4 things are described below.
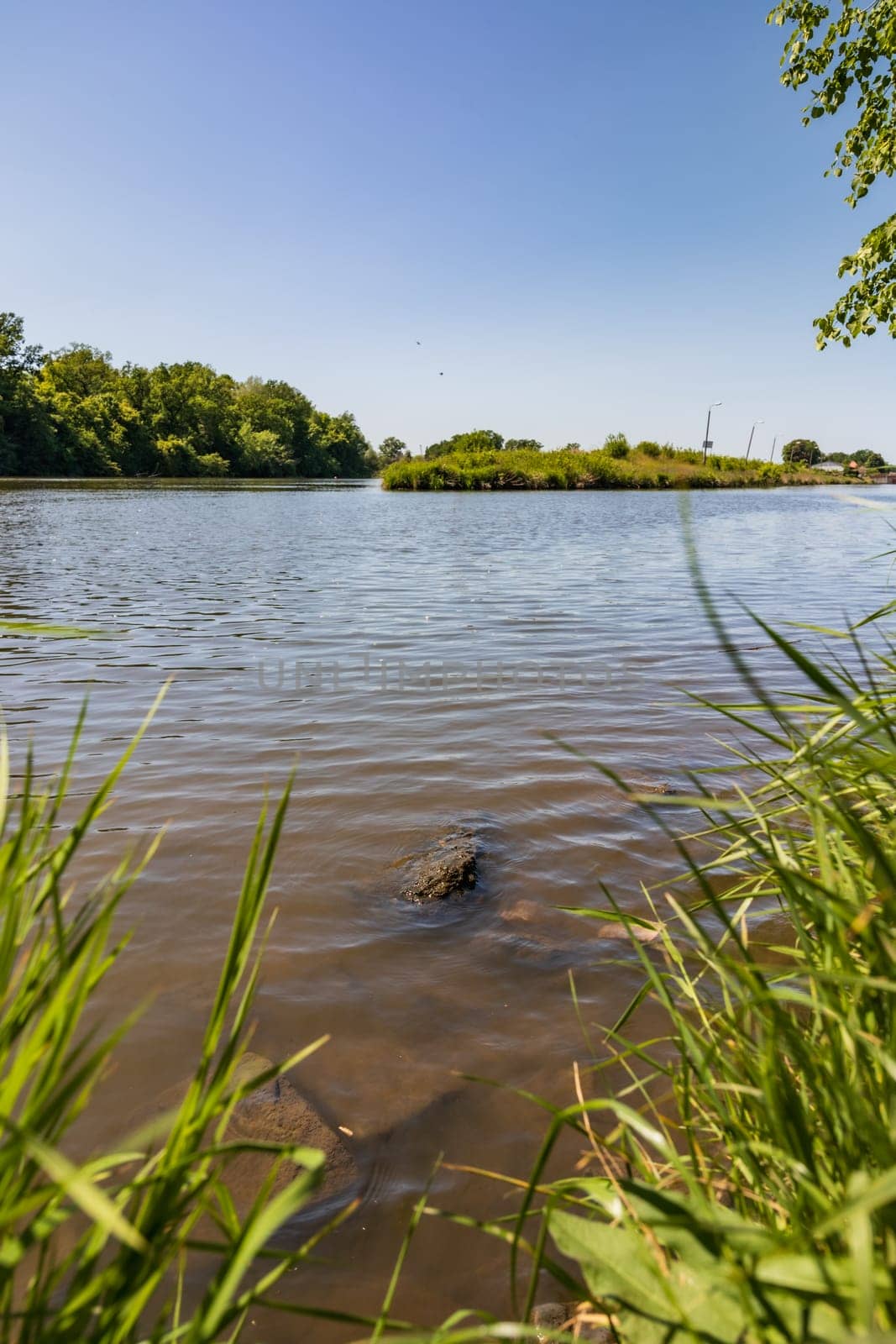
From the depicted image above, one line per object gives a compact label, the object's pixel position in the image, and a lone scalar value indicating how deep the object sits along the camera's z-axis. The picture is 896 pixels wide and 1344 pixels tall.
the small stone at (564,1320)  1.58
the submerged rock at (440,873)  3.44
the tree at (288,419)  101.50
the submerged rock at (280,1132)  2.05
